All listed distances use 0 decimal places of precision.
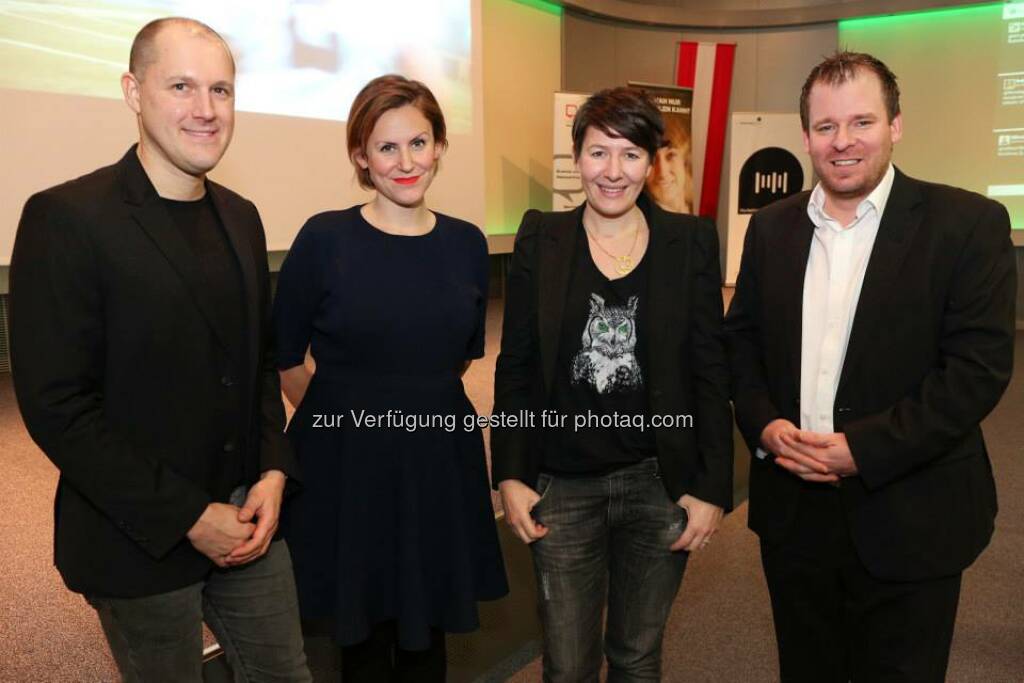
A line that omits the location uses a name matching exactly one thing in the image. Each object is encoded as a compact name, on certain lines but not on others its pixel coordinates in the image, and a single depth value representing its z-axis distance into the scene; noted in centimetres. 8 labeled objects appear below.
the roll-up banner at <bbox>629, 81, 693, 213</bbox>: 866
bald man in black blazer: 129
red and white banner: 1001
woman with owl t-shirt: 175
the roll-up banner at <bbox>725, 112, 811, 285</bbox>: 940
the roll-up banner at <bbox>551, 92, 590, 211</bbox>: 793
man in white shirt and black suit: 162
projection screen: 370
